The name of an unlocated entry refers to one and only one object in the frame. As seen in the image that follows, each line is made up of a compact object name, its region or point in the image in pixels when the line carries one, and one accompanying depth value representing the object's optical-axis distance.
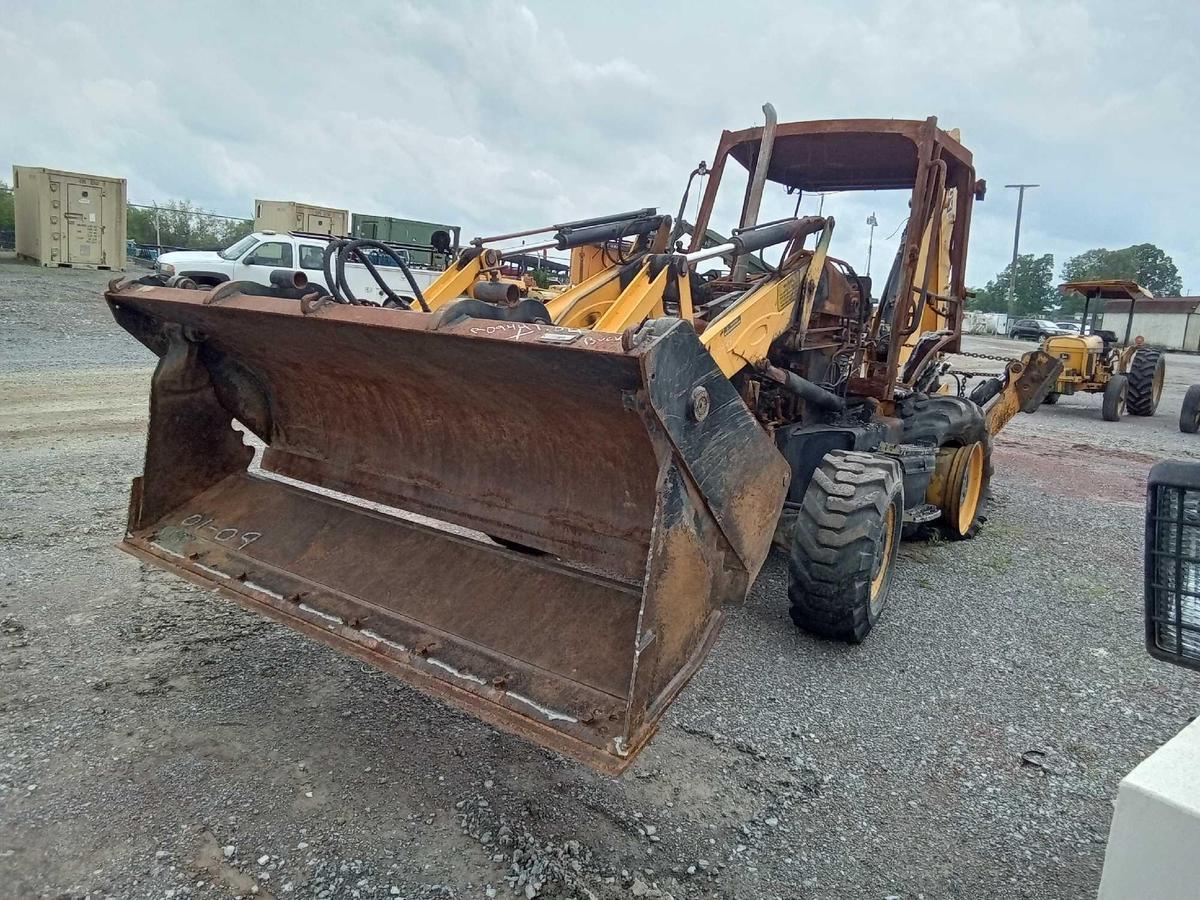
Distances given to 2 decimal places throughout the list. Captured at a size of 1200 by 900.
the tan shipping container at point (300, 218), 23.20
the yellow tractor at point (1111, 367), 13.02
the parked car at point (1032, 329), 37.94
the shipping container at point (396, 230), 21.06
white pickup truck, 14.34
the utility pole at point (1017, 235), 46.67
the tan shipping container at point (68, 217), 19.69
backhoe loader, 2.37
